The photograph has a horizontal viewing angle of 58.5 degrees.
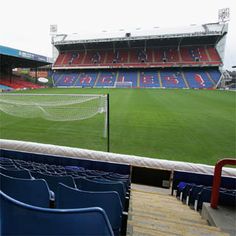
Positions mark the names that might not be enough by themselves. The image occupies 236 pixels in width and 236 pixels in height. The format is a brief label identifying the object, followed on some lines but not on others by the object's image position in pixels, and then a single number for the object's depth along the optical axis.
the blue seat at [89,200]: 1.63
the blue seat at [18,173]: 2.42
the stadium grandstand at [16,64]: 30.93
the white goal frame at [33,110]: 11.38
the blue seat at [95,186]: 2.29
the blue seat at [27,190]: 1.78
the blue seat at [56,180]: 2.21
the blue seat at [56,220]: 1.02
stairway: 2.36
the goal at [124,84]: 44.91
